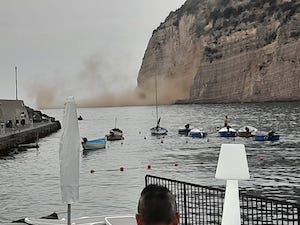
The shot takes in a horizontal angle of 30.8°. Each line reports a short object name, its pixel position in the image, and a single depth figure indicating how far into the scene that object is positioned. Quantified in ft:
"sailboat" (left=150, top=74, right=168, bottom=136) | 249.34
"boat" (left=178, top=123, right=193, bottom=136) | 246.66
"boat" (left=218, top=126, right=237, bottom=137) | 214.48
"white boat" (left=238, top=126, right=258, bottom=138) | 210.08
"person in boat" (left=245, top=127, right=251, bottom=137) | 209.55
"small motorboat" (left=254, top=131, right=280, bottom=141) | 187.82
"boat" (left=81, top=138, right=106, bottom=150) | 179.52
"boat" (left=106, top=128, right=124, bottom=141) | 229.25
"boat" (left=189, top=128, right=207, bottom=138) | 219.82
